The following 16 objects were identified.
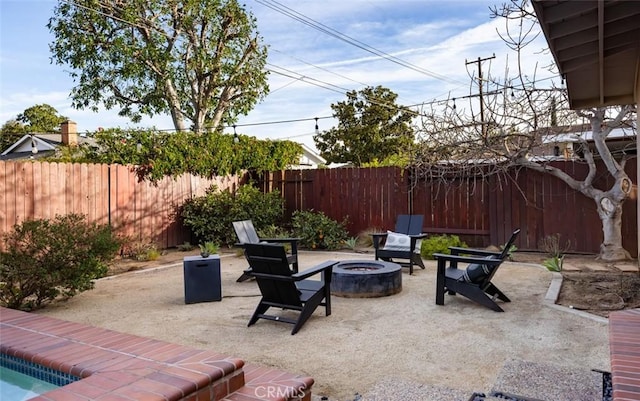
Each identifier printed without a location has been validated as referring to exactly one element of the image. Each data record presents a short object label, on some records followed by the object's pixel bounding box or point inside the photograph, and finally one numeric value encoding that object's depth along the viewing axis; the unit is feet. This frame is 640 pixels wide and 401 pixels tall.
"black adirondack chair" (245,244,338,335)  12.97
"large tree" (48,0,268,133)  48.21
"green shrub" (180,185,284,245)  32.35
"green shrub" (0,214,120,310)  15.25
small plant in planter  27.91
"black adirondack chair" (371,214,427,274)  22.20
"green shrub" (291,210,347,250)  31.60
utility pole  25.49
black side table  16.67
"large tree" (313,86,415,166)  78.64
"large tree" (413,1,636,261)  22.72
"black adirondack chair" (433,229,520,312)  14.94
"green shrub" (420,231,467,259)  26.45
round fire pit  17.12
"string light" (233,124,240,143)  36.35
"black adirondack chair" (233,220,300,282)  20.48
